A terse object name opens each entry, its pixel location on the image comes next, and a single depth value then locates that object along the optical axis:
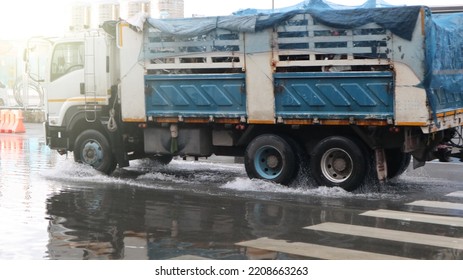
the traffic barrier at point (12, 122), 26.97
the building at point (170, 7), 19.78
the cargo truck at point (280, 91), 11.11
